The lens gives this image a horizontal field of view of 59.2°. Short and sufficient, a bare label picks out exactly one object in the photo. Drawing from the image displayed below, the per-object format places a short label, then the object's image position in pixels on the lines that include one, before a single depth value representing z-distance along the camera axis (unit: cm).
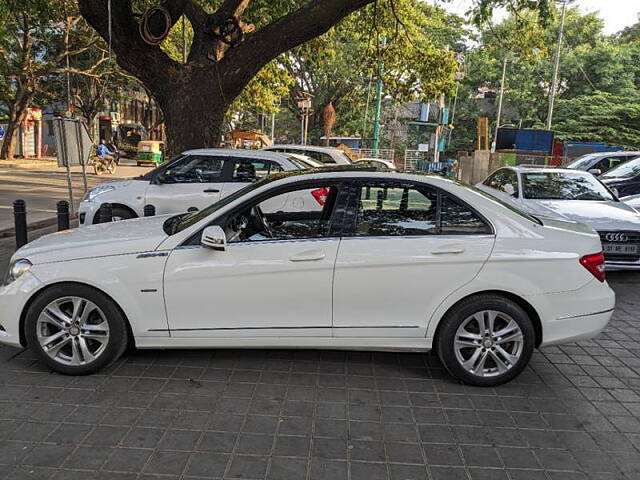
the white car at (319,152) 1177
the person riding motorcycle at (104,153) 2622
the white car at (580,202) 711
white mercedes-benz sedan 396
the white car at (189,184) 809
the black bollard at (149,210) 774
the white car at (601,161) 1364
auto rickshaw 3397
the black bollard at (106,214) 755
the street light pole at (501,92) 3478
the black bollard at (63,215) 766
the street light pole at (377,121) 2214
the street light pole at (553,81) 2875
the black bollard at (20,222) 741
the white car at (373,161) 1421
